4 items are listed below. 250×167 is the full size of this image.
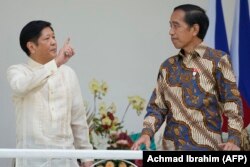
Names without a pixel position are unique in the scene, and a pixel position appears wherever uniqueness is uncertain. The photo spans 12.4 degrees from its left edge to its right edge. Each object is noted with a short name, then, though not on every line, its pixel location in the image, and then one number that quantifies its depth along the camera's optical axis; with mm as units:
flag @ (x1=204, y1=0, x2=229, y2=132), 8566
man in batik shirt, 5812
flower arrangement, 7650
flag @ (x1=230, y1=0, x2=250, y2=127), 8410
